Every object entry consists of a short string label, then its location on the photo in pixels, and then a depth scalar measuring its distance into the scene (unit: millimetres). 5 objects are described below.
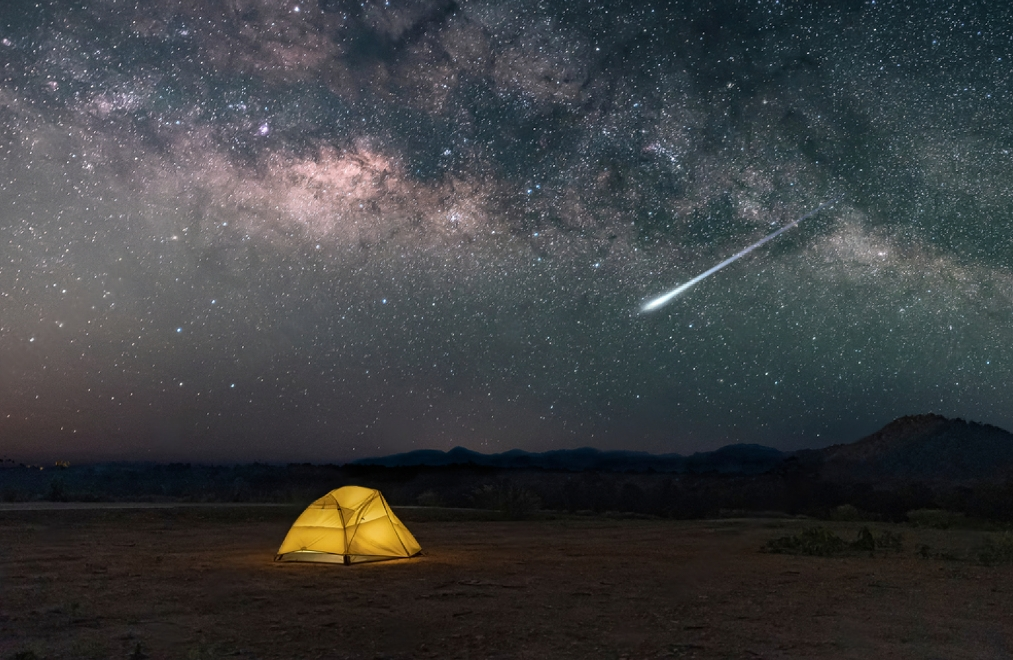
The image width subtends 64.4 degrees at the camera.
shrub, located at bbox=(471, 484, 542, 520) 29700
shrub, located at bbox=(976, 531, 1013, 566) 16452
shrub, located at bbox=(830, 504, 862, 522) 29906
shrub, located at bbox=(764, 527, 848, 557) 17938
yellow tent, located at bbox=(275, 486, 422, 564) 15055
